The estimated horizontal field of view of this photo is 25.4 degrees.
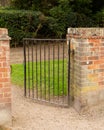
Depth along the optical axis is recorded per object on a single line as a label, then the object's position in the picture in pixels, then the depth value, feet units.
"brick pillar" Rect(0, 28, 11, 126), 11.42
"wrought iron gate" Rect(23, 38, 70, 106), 15.27
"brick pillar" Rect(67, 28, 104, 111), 13.63
